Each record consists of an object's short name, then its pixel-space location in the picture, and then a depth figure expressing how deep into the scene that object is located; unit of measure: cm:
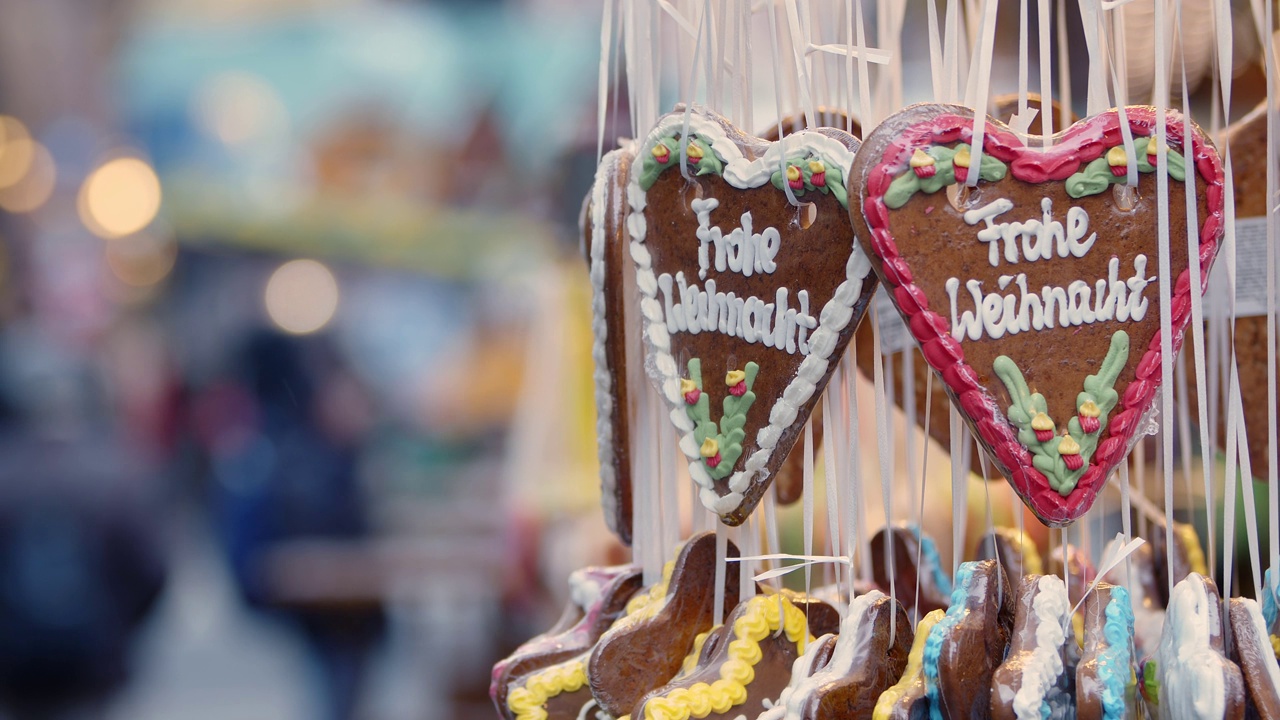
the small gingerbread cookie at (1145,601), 135
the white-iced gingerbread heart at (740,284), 122
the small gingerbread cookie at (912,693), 120
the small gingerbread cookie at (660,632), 128
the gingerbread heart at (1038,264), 119
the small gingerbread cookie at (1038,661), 117
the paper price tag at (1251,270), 137
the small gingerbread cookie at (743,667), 124
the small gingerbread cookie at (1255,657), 117
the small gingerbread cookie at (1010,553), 136
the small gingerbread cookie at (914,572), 138
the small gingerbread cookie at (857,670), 121
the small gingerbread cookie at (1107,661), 117
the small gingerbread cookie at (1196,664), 117
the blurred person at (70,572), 352
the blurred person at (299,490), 388
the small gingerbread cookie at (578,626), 131
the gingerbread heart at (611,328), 130
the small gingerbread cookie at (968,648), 119
